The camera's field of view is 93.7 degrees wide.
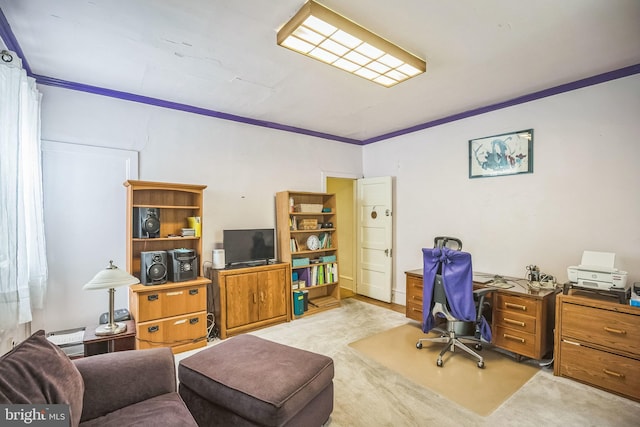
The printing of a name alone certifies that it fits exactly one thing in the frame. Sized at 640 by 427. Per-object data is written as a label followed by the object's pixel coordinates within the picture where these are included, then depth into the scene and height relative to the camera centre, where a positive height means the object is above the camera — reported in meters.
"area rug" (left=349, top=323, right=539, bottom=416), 2.28 -1.41
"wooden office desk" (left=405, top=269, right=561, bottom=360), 2.68 -1.02
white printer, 2.43 -0.53
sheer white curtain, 1.78 +0.08
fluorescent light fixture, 1.93 +1.23
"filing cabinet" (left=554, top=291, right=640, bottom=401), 2.22 -1.04
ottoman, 1.58 -0.98
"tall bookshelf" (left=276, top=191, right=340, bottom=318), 4.12 -0.47
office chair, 2.68 -0.80
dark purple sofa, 1.15 -0.83
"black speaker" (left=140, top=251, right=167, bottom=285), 2.93 -0.55
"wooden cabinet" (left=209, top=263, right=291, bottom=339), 3.41 -1.03
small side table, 2.37 -1.05
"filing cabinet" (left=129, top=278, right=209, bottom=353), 2.83 -1.01
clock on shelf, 4.39 -0.46
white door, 4.70 -0.43
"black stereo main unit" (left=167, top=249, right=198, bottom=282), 3.07 -0.54
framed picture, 3.32 +0.66
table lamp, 2.25 -0.54
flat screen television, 3.67 -0.44
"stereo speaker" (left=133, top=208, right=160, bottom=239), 3.05 -0.11
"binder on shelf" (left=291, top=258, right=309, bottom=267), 4.17 -0.71
